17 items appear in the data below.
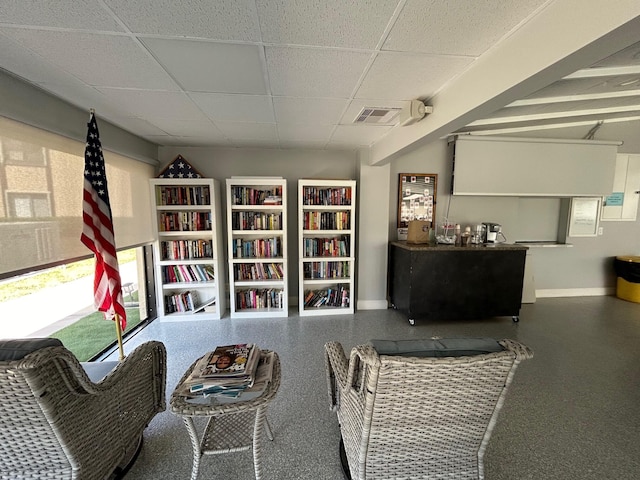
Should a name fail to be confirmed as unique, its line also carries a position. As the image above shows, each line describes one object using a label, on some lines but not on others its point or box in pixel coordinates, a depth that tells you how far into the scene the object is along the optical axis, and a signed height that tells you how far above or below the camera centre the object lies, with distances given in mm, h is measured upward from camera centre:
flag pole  2076 -941
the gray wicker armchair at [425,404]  1048 -830
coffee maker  3812 -282
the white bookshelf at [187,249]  3467 -498
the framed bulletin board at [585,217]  4211 -69
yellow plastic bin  4117 -1024
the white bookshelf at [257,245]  3523 -467
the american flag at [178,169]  3488 +565
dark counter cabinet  3285 -868
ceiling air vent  2342 +913
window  1761 -229
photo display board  3893 +227
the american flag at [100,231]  1936 -143
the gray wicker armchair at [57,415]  971 -882
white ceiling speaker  2080 +812
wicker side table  1257 -1156
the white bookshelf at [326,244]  3660 -457
